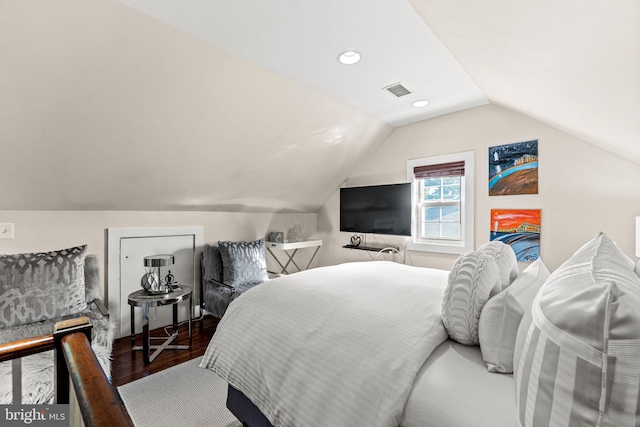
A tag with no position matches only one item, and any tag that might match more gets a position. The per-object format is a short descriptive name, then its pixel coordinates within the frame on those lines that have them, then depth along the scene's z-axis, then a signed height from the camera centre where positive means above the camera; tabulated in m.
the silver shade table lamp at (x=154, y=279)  2.74 -0.58
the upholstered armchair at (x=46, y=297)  2.09 -0.61
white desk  4.17 -0.46
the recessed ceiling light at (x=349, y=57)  2.21 +1.17
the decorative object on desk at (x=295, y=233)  4.61 -0.29
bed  0.57 -0.47
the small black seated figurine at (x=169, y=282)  2.87 -0.64
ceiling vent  2.80 +1.18
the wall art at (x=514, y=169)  2.98 +0.46
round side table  2.59 -0.76
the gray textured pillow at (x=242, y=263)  3.46 -0.57
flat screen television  3.77 +0.07
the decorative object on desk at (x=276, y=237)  4.30 -0.32
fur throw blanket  1.51 -0.84
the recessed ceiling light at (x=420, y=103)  3.17 +1.17
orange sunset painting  2.96 -0.16
